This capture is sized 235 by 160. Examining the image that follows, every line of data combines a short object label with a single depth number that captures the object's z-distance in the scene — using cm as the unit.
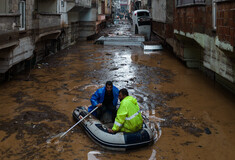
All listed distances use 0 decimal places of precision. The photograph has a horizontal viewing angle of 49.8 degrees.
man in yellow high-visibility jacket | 545
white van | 3183
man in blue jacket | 642
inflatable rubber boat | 545
